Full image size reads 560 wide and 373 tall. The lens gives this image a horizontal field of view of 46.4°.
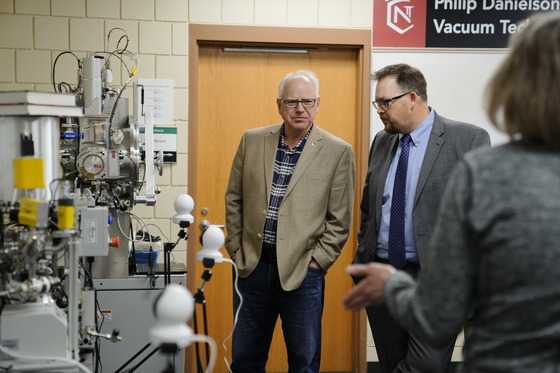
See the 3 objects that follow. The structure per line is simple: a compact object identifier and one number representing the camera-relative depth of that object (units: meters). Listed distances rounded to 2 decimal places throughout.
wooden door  4.03
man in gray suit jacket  2.57
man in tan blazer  2.83
